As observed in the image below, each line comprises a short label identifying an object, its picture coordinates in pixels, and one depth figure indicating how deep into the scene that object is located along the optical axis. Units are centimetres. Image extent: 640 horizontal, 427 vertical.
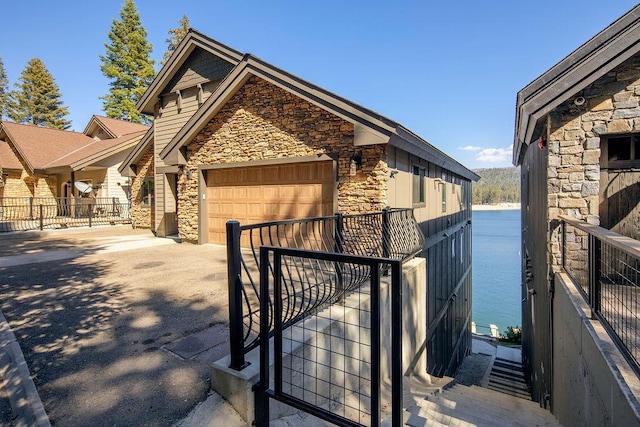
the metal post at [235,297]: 256
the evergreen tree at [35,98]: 3209
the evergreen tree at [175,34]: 2845
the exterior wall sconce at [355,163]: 710
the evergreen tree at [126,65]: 2816
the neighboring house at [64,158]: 1692
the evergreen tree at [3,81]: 3584
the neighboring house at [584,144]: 446
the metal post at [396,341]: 180
